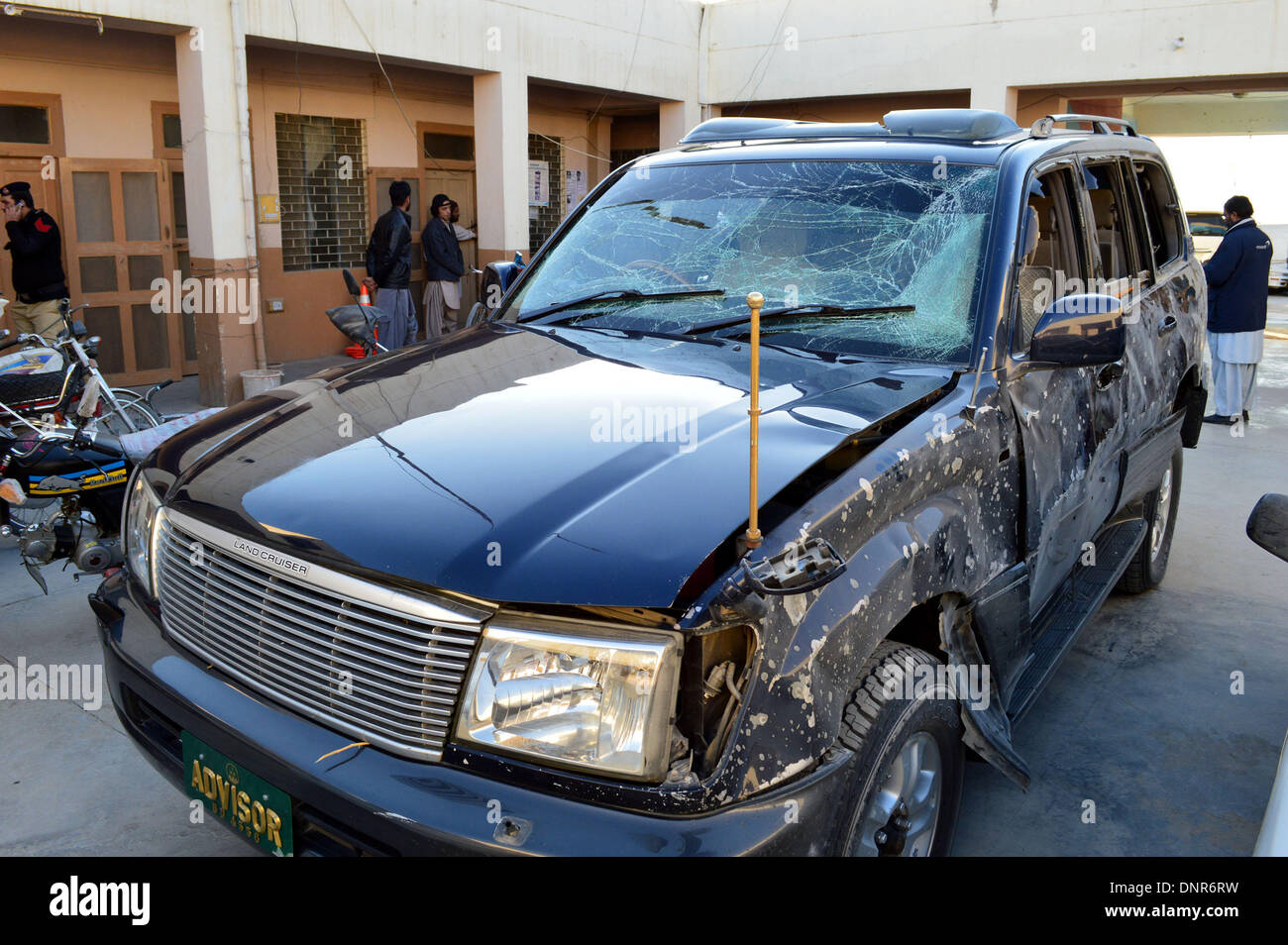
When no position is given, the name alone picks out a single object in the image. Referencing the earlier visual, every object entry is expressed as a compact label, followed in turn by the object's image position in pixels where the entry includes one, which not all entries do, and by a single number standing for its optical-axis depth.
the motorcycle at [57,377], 6.04
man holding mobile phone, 8.95
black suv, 1.94
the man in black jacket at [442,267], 12.56
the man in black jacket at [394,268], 11.67
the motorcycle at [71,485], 4.40
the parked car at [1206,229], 24.14
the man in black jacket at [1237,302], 9.28
